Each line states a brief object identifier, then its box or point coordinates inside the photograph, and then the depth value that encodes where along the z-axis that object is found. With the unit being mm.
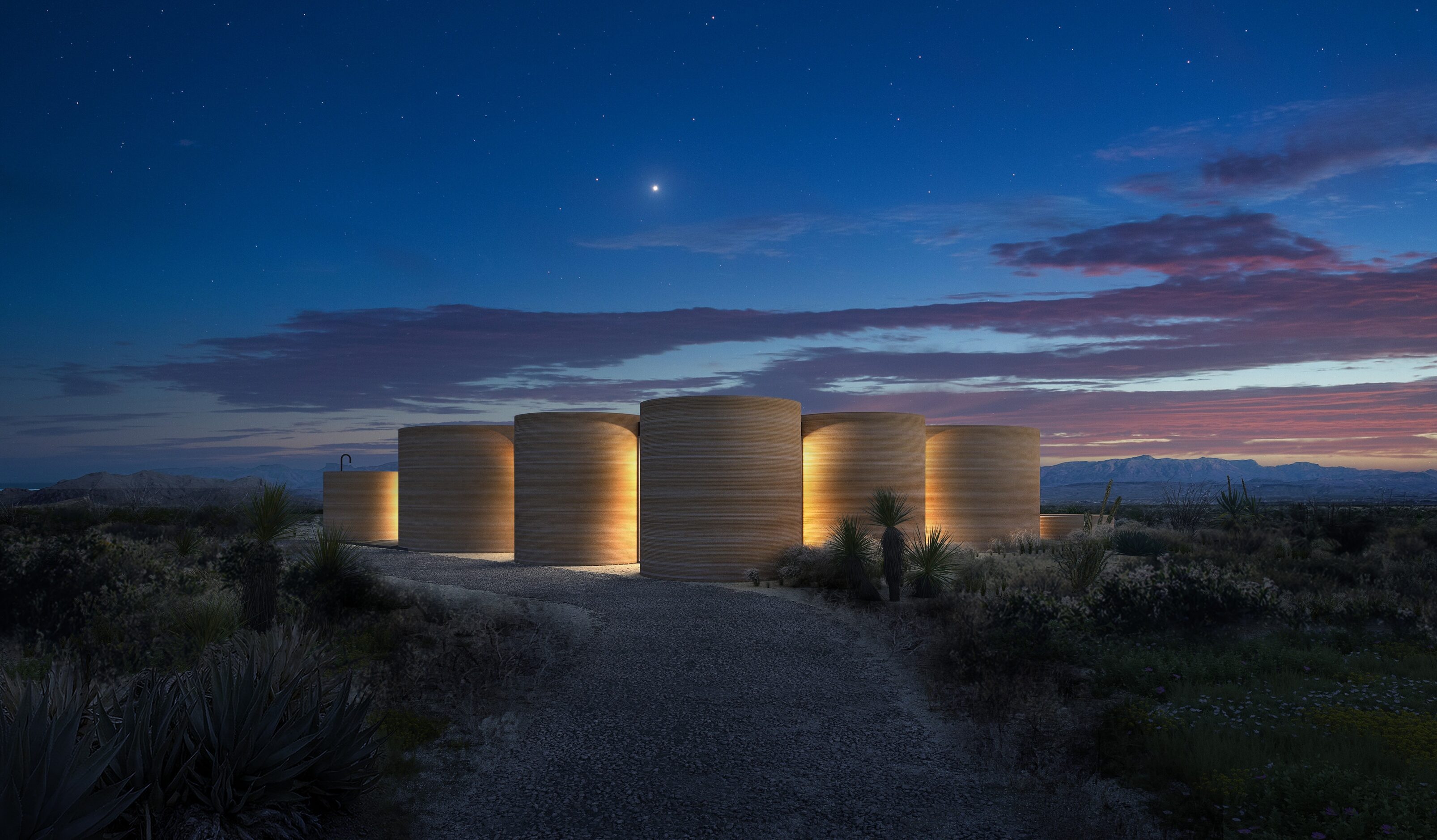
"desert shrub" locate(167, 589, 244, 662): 7969
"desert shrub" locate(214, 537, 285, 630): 9148
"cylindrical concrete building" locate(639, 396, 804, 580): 15695
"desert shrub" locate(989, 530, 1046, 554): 19094
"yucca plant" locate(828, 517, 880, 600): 12945
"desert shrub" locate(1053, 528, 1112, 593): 12250
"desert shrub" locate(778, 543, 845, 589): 14016
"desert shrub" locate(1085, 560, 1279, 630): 9742
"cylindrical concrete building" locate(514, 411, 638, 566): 18797
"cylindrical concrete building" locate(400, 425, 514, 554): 22266
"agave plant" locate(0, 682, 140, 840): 3305
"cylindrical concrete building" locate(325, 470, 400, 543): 26609
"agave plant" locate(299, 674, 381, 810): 4734
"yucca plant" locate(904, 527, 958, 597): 13117
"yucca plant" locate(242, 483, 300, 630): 9172
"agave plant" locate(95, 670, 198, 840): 4020
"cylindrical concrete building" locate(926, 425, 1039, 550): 21141
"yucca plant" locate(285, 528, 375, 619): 10891
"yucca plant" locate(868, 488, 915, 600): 12766
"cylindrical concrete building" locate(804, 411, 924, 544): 17281
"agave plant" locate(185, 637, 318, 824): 4242
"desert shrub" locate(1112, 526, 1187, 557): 17562
